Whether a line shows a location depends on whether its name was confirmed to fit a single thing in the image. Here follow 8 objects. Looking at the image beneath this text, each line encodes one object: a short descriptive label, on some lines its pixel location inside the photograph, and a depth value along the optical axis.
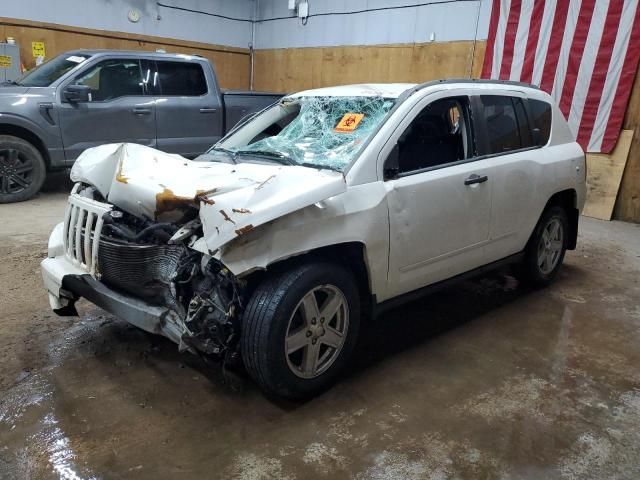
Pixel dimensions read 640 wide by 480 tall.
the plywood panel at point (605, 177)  7.33
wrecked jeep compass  2.41
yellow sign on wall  9.55
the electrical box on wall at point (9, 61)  8.53
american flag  7.04
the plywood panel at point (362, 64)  9.12
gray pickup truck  6.30
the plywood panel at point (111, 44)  9.46
